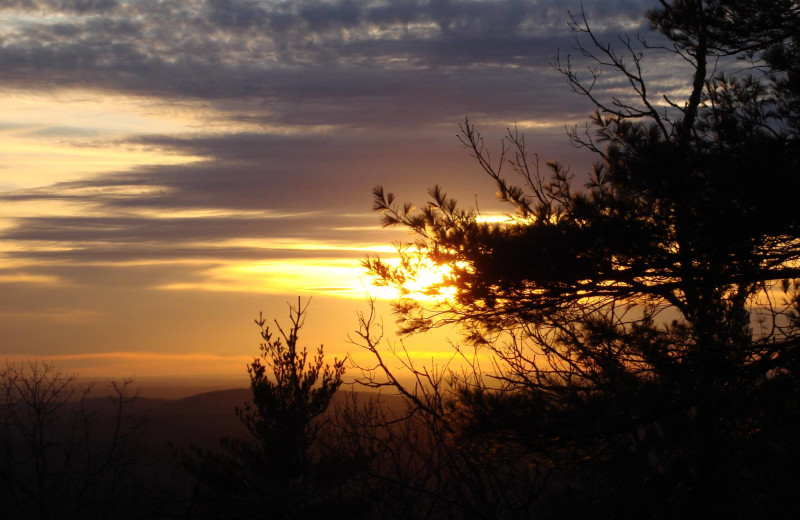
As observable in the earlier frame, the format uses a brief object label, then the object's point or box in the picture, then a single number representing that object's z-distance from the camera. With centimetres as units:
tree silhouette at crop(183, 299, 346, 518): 1530
